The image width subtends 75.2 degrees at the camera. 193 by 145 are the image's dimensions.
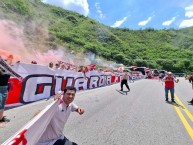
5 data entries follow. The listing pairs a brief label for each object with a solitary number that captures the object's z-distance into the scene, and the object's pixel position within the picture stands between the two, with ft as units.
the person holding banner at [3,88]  10.91
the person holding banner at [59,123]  6.18
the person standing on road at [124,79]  29.94
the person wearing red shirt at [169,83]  21.17
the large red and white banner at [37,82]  15.39
